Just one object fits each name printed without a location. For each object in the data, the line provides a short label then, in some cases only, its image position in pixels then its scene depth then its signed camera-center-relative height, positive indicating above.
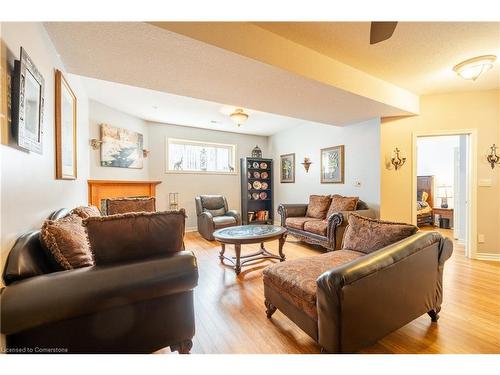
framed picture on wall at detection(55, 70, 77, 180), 1.87 +0.55
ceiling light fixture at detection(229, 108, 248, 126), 3.81 +1.26
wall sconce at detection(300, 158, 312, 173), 4.97 +0.52
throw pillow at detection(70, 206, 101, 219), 1.93 -0.24
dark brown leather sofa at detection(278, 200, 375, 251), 3.19 -0.67
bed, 5.36 -0.40
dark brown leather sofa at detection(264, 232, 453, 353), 1.19 -0.69
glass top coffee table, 2.66 -0.65
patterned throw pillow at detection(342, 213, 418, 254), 1.76 -0.42
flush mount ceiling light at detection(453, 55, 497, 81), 2.24 +1.29
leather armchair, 4.17 -0.62
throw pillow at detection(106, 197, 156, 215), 3.29 -0.29
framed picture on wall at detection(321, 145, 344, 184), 4.27 +0.42
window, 5.23 +0.76
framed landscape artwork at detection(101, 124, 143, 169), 3.99 +0.76
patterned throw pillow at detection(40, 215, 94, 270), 1.19 -0.34
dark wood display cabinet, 5.64 -0.14
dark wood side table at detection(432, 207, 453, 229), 5.06 -0.69
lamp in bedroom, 5.54 -0.21
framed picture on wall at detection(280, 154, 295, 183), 5.52 +0.46
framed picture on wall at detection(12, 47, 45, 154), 1.14 +0.48
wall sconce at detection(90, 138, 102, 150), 3.74 +0.75
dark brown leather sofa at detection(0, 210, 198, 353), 0.91 -0.55
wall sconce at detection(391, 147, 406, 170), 3.52 +0.40
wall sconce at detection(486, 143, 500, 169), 3.04 +0.39
